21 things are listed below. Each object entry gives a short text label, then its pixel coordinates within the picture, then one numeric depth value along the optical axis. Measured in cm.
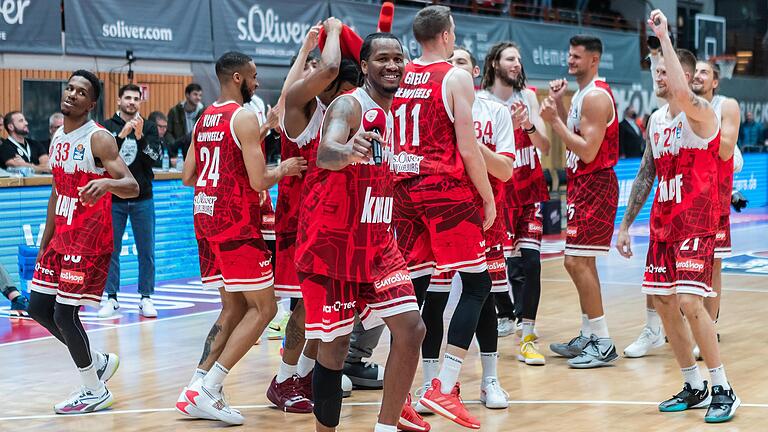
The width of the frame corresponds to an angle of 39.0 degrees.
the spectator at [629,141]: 2025
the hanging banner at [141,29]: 1394
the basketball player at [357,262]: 499
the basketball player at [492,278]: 624
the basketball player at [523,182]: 795
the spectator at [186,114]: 1409
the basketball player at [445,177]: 585
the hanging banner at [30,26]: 1326
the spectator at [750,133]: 2636
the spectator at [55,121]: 1323
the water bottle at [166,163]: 1299
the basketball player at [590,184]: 741
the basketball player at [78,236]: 625
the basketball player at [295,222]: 590
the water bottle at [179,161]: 1312
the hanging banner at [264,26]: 1554
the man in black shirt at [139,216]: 1020
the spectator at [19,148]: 1218
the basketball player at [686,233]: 600
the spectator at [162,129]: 1379
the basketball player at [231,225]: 610
